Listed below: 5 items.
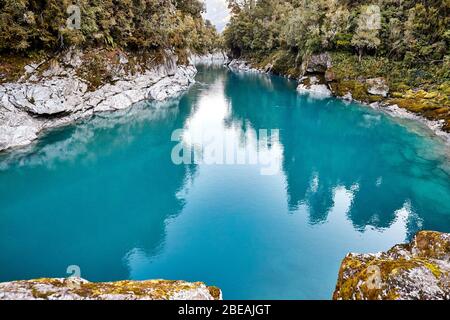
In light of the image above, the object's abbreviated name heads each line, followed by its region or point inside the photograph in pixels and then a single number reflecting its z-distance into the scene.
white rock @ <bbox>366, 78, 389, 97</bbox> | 51.69
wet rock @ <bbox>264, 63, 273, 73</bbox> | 90.12
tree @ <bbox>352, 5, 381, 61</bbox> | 56.22
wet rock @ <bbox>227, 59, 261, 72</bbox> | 101.50
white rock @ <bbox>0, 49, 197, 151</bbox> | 32.91
